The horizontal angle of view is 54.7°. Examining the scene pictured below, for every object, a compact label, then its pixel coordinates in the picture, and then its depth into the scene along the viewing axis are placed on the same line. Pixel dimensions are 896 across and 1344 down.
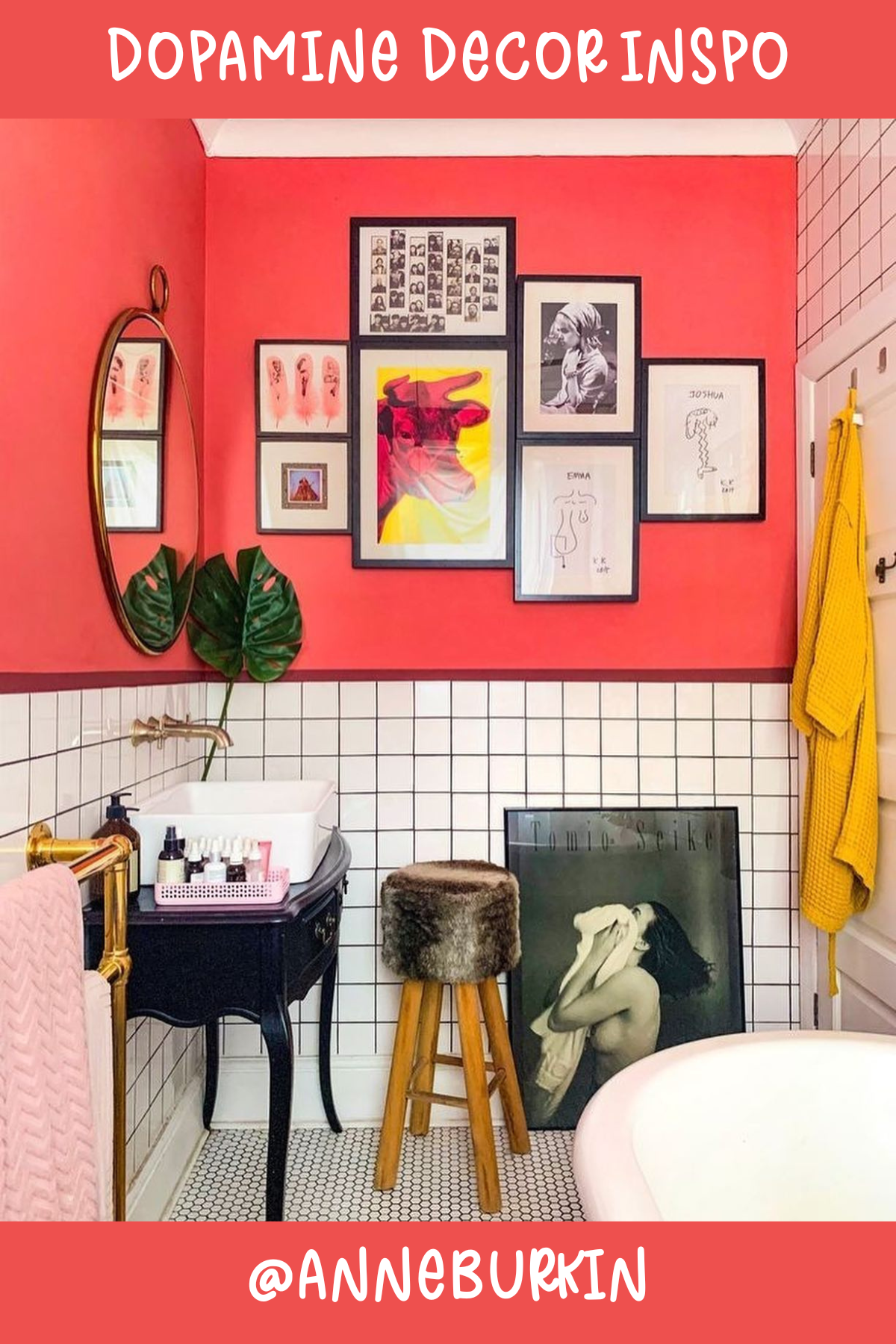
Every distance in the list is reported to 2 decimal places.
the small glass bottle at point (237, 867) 1.64
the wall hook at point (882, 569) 2.09
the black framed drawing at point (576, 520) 2.50
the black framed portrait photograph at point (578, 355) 2.51
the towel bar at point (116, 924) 1.38
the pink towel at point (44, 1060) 0.97
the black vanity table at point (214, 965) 1.58
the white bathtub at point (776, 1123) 1.42
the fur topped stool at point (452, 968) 1.99
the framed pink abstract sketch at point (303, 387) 2.50
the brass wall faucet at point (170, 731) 1.94
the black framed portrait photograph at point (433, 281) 2.50
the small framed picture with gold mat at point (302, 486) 2.50
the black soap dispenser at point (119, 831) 1.62
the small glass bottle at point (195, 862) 1.67
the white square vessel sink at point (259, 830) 1.71
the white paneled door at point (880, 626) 2.06
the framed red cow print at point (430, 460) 2.49
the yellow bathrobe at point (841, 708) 2.12
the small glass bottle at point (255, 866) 1.66
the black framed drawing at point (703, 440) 2.52
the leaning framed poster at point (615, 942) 2.42
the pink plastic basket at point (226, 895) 1.62
